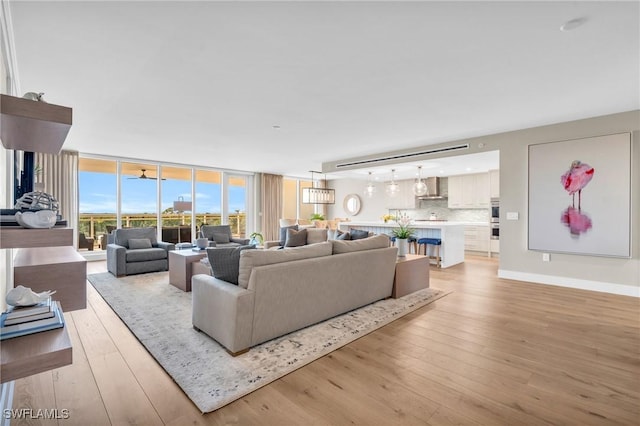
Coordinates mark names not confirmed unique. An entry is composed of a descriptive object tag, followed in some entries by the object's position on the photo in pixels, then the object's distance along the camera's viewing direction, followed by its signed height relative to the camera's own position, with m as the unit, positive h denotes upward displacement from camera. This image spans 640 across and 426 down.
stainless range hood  9.02 +0.77
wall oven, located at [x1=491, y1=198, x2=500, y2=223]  7.42 +0.10
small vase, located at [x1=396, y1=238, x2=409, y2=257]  4.42 -0.48
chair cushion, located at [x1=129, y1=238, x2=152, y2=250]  5.31 -0.55
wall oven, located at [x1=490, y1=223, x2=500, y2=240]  7.48 -0.43
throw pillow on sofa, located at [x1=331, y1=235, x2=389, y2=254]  3.20 -0.35
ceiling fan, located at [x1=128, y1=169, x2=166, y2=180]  7.47 +0.94
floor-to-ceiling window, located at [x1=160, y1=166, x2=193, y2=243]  7.75 +0.25
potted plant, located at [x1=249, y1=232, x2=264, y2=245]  8.42 -0.75
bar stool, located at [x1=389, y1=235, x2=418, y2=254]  6.61 -0.65
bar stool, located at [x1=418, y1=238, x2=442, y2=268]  6.12 -0.62
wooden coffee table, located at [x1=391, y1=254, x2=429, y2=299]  3.88 -0.84
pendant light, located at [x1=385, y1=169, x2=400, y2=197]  7.50 +0.63
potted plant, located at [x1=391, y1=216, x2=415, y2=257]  4.43 -0.41
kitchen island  6.14 -0.44
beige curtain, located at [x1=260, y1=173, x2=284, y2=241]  9.72 +0.32
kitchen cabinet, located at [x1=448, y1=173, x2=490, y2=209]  8.05 +0.64
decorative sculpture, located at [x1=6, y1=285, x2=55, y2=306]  1.26 -0.37
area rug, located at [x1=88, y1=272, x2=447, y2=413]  1.97 -1.11
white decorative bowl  1.04 -0.02
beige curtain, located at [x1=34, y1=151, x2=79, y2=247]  6.07 +0.71
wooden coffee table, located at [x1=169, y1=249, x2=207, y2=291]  4.13 -0.76
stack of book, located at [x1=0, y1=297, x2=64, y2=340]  1.06 -0.41
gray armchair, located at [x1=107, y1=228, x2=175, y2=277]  4.93 -0.68
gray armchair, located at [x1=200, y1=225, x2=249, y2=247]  6.07 -0.48
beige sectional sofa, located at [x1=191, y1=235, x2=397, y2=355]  2.36 -0.71
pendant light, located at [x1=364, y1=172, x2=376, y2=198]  8.10 +0.65
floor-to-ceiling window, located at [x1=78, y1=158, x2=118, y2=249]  6.73 +0.35
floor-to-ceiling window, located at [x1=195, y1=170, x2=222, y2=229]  8.50 +0.46
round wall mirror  11.30 +0.38
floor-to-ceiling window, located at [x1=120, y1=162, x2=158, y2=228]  7.23 +0.46
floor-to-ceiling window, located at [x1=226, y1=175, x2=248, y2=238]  9.23 +0.30
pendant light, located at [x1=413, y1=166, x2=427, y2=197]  6.94 +0.60
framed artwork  4.08 +0.27
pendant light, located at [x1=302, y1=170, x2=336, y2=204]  8.40 +0.51
